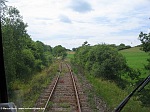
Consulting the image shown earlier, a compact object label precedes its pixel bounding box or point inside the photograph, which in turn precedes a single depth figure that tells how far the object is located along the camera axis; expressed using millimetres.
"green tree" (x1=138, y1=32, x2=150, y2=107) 2913
